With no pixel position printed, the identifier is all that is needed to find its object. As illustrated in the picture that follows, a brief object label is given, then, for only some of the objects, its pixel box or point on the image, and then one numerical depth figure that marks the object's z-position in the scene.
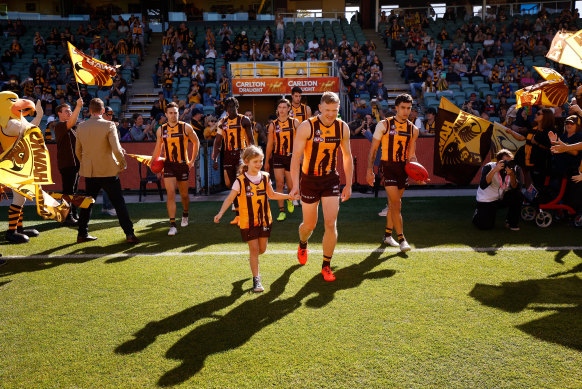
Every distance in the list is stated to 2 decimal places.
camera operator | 6.81
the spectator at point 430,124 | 12.14
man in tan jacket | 6.06
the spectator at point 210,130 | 11.52
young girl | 4.35
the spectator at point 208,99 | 16.02
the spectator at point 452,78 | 17.55
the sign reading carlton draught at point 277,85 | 16.47
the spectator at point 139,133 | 11.98
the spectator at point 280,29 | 21.67
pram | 6.96
